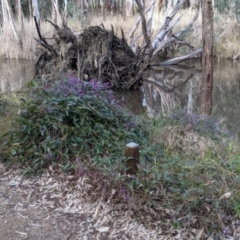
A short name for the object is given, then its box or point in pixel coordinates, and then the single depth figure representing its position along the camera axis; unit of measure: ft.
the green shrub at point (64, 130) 13.16
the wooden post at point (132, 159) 11.27
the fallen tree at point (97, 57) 35.55
